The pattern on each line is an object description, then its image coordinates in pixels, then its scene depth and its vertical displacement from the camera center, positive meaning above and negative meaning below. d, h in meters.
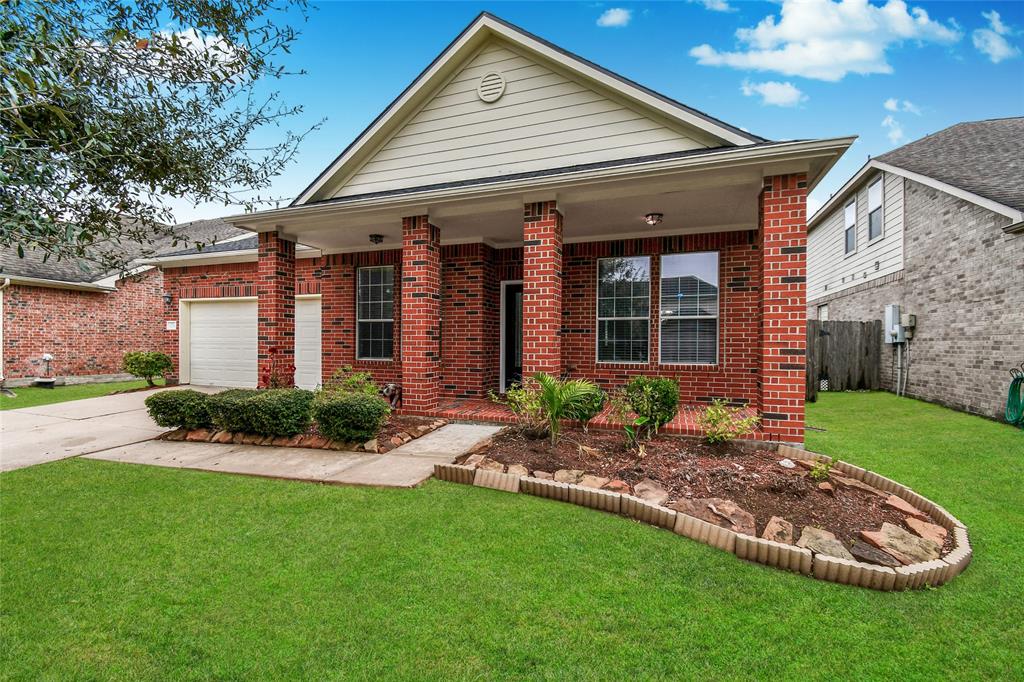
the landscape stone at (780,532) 3.09 -1.35
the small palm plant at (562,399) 5.33 -0.75
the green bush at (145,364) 11.16 -0.74
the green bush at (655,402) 5.51 -0.79
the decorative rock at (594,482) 4.03 -1.30
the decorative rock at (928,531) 3.18 -1.38
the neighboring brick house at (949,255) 7.84 +1.81
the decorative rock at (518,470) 4.39 -1.31
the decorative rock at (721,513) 3.28 -1.33
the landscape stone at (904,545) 2.92 -1.38
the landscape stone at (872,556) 2.85 -1.39
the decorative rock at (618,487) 3.94 -1.31
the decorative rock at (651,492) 3.74 -1.32
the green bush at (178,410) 6.16 -1.03
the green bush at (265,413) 5.82 -1.02
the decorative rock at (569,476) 4.16 -1.30
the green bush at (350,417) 5.54 -1.01
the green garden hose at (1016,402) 7.19 -1.00
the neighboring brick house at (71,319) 12.54 +0.46
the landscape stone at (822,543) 2.92 -1.36
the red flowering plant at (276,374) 7.72 -0.69
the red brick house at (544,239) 5.51 +1.69
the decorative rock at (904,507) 3.58 -1.36
